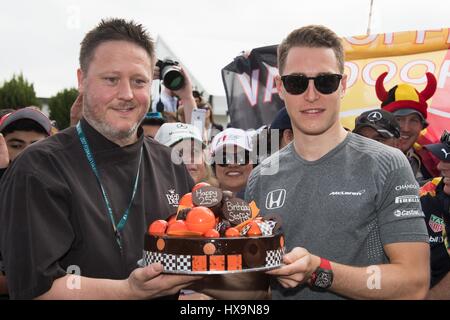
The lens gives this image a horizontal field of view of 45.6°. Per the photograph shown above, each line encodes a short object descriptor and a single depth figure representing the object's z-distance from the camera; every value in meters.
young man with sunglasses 2.61
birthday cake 2.22
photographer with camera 5.69
